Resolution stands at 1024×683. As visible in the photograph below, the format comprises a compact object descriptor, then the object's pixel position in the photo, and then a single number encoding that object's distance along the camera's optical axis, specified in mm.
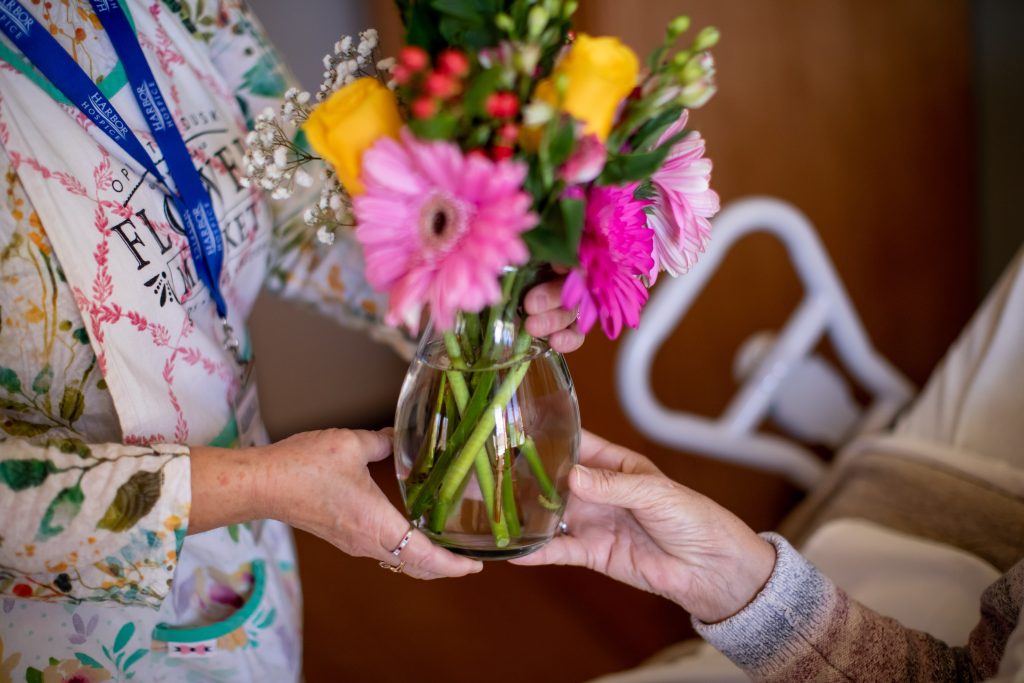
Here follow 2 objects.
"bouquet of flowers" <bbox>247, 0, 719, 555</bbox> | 542
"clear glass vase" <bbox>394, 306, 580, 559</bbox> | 722
